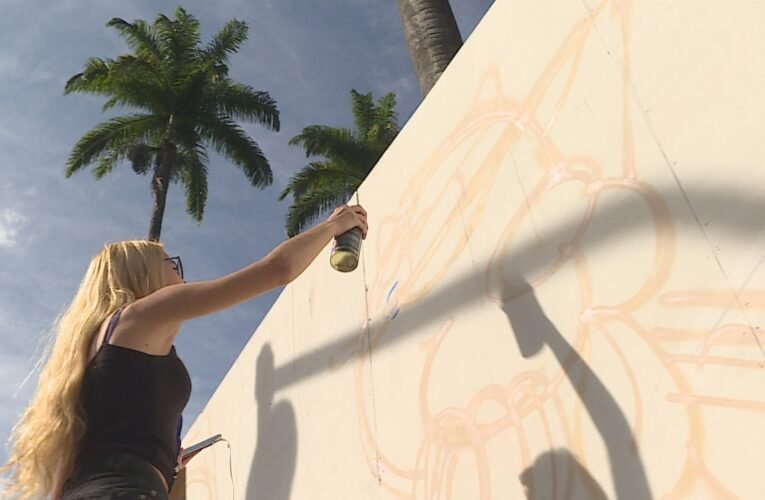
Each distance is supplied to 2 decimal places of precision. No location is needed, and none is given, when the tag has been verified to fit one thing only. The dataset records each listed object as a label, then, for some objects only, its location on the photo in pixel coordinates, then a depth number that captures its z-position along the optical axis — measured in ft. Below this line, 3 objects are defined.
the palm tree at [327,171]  60.85
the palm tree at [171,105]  51.21
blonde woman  5.37
